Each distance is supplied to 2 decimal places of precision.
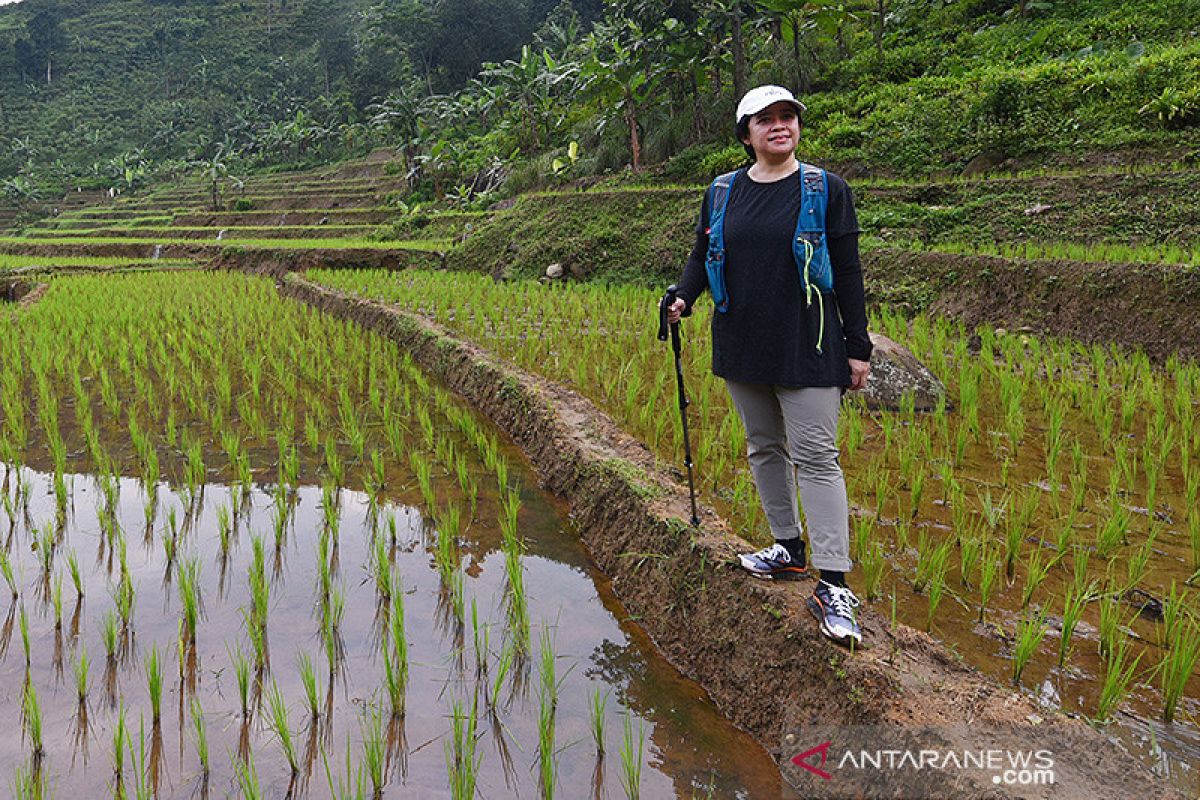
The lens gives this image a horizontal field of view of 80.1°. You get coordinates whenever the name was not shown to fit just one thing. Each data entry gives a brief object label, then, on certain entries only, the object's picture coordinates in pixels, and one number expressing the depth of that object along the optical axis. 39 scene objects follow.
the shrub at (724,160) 10.68
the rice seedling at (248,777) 1.26
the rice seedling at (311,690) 1.62
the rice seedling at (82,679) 1.65
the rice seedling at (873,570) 1.94
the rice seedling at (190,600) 1.94
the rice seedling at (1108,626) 1.58
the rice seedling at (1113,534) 2.00
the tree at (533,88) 18.14
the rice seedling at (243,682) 1.61
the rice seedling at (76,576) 2.06
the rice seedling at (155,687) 1.56
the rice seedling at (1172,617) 1.50
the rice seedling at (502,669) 1.66
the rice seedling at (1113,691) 1.37
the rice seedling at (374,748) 1.38
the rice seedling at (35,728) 1.45
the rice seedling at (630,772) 1.37
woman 1.58
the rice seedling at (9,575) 2.09
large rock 3.64
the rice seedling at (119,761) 1.37
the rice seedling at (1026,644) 1.51
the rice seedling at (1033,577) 1.81
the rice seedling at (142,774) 1.30
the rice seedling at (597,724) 1.52
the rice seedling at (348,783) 1.34
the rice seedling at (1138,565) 1.81
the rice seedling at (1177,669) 1.41
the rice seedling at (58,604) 1.93
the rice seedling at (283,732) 1.41
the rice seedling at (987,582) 1.84
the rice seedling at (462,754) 1.33
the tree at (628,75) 12.28
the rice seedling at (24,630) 1.74
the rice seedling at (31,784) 1.32
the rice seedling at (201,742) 1.42
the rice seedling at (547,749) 1.39
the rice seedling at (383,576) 2.20
